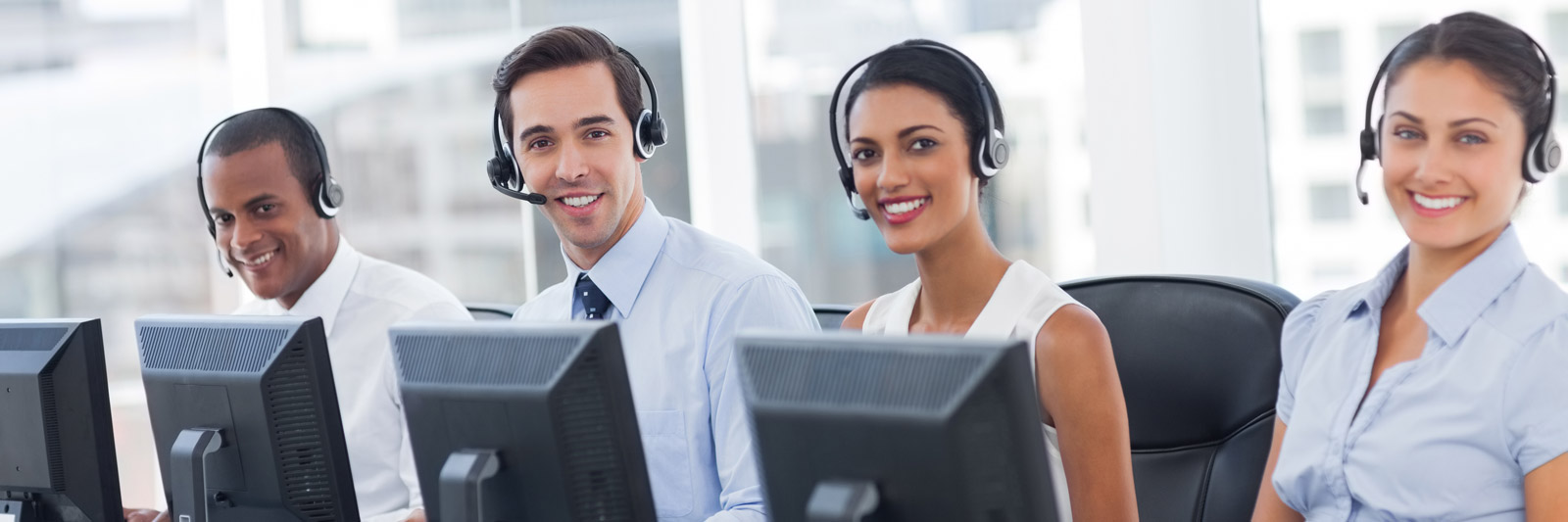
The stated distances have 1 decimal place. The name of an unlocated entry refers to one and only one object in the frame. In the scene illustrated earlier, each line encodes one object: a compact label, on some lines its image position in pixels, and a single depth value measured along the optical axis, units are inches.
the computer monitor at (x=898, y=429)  99.6
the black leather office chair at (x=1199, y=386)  121.8
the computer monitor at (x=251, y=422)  113.5
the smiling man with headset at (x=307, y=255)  137.0
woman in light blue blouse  110.6
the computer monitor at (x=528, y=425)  105.4
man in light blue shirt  123.4
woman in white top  116.9
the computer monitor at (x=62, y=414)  119.4
